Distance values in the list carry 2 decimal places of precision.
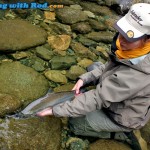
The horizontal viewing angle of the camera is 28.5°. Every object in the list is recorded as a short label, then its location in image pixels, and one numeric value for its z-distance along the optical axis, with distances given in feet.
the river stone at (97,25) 17.67
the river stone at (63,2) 18.40
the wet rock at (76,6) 18.81
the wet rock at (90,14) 18.76
